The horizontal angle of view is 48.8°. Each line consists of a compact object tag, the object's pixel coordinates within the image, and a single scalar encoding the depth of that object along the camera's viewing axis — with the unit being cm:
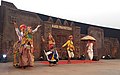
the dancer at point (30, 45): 564
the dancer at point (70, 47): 840
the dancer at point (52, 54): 666
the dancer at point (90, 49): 991
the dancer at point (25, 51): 556
